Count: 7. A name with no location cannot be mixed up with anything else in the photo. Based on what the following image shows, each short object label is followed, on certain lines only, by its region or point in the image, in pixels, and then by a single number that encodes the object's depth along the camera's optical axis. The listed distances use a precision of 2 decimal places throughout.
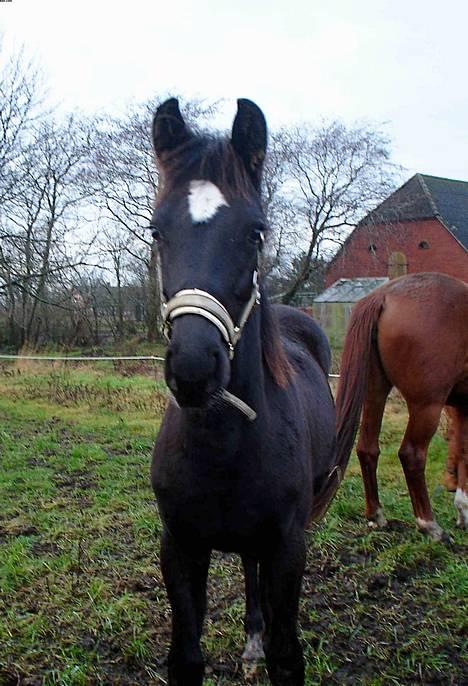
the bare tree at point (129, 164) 18.56
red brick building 27.66
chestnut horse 4.16
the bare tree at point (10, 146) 11.73
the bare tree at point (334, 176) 21.47
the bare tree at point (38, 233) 12.25
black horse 1.62
